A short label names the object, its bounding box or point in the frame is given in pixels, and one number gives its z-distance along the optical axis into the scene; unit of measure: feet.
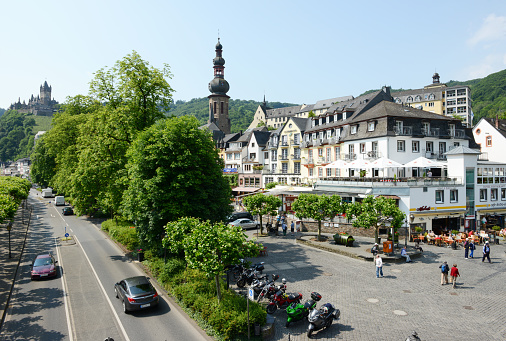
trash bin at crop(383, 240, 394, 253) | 88.94
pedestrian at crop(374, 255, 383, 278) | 72.79
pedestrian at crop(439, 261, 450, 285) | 67.77
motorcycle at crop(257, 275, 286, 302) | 56.18
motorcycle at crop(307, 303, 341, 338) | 46.70
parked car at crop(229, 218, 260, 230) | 136.15
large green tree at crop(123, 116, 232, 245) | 73.26
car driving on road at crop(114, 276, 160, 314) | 55.21
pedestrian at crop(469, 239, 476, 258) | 90.36
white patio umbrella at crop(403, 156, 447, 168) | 120.37
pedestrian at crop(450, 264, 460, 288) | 66.18
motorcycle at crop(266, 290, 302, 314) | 53.99
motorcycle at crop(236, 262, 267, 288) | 65.97
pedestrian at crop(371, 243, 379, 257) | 85.87
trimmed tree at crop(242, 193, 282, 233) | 117.57
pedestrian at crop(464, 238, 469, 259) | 89.90
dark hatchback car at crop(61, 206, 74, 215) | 185.68
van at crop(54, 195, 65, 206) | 222.69
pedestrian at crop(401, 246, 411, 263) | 86.86
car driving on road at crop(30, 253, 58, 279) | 74.94
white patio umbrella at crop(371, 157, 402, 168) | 120.93
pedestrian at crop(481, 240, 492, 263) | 85.71
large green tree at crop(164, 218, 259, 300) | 47.75
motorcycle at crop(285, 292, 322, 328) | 50.08
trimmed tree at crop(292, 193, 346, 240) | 103.86
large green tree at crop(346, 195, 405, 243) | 90.53
